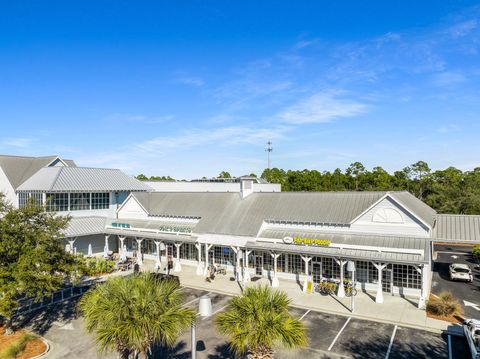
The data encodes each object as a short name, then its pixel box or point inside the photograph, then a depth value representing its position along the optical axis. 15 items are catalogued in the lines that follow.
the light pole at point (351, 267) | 25.12
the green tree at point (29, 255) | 19.44
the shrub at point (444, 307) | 23.32
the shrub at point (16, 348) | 18.29
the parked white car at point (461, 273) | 31.89
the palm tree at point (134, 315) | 11.81
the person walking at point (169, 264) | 34.24
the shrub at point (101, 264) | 35.84
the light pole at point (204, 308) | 11.55
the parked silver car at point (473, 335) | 17.09
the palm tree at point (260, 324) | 12.07
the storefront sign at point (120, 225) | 40.97
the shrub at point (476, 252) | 39.41
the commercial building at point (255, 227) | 27.78
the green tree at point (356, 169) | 101.50
